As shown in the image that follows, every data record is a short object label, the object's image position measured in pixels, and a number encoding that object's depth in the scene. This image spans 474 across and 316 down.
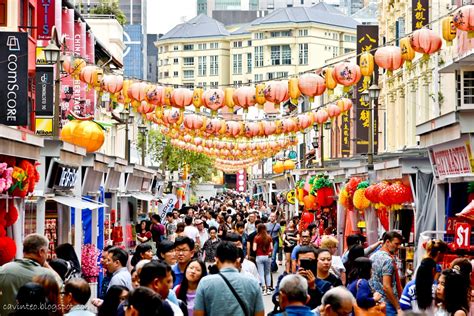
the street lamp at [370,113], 32.59
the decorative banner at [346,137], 55.91
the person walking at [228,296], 11.84
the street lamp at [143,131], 53.93
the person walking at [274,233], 34.91
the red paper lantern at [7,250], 18.09
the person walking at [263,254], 27.38
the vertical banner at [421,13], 38.59
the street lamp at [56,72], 25.14
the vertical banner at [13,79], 25.38
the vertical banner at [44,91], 33.50
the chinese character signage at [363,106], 46.56
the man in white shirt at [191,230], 27.02
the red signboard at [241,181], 157.00
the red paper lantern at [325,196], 41.38
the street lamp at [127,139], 46.20
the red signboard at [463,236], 20.25
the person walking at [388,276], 15.52
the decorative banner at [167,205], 44.97
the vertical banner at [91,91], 49.55
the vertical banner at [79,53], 46.50
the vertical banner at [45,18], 39.69
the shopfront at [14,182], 18.59
